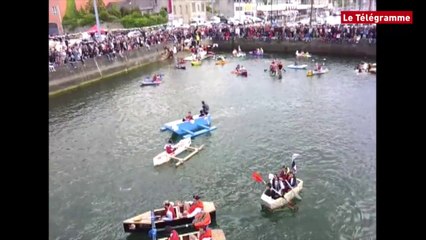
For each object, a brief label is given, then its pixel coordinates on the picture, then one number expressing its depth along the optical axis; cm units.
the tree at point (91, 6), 7256
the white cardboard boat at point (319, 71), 4202
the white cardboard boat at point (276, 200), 1758
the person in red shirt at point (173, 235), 1492
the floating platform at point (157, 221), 1648
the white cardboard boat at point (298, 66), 4498
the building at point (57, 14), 6788
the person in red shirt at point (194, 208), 1674
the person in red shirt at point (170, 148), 2306
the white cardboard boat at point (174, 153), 2264
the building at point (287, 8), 9544
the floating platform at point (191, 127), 2680
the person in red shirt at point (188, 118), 2741
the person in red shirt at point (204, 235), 1512
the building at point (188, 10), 8944
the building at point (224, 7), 10069
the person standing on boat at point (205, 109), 2849
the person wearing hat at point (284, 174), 1845
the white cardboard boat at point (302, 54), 5266
